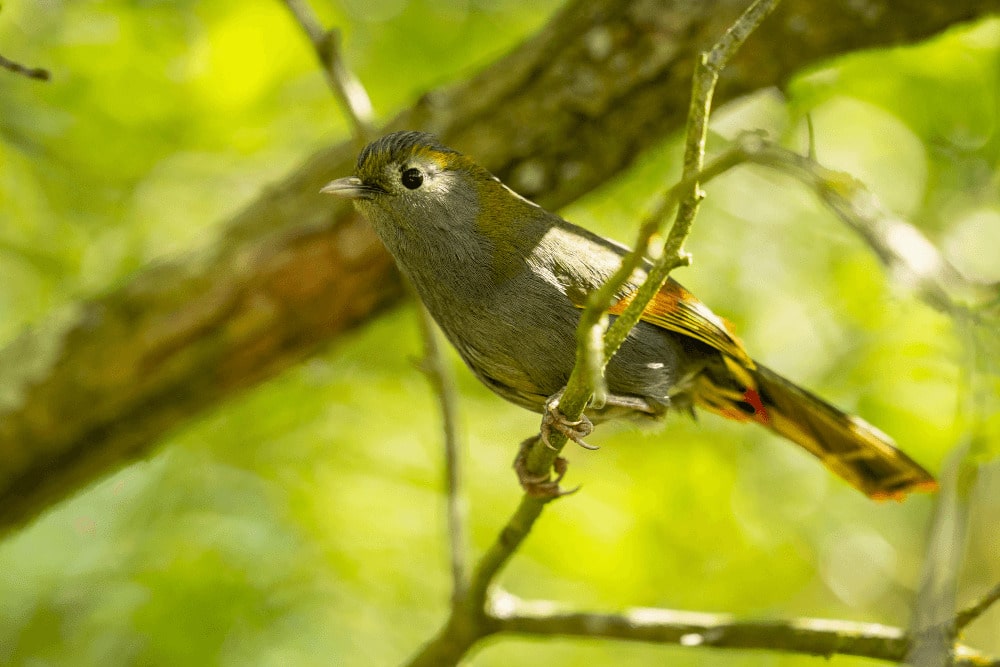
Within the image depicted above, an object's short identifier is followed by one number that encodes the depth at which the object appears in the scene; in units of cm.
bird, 666
